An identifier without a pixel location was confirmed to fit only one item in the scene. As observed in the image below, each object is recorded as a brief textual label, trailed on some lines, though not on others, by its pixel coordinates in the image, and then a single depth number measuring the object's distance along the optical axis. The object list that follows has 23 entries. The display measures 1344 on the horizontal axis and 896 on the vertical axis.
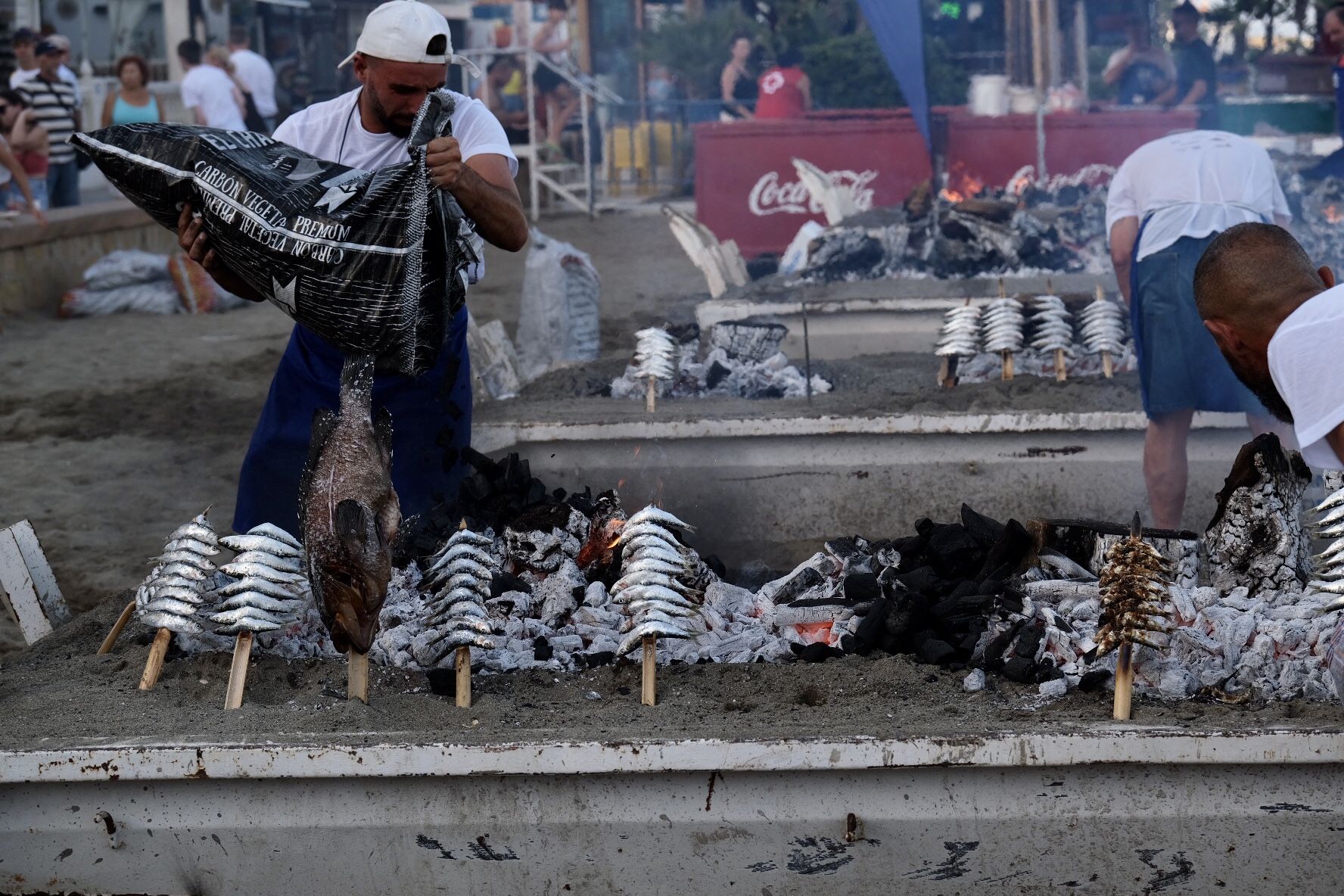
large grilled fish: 6.23
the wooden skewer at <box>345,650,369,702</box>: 6.45
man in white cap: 7.00
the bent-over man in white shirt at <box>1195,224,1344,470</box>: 5.01
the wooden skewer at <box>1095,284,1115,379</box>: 12.09
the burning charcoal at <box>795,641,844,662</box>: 7.02
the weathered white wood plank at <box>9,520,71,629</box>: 7.82
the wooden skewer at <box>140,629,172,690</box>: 6.68
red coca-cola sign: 25.77
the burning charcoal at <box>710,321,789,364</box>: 13.70
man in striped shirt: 24.81
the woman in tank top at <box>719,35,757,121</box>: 38.66
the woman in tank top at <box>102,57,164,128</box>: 25.28
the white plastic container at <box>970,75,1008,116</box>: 27.23
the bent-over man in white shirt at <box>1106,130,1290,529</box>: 9.60
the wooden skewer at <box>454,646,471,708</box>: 6.41
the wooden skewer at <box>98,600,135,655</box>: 7.30
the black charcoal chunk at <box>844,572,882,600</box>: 7.60
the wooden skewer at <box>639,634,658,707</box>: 6.41
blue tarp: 19.56
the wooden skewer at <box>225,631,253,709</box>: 6.39
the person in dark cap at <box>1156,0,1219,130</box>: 29.56
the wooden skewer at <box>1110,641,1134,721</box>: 5.88
